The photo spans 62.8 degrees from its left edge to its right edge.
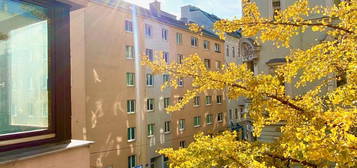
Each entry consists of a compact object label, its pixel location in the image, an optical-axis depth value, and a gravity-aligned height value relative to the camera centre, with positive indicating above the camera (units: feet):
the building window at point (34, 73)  8.00 +0.62
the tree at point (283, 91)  10.46 -0.15
